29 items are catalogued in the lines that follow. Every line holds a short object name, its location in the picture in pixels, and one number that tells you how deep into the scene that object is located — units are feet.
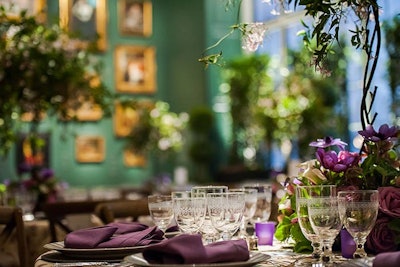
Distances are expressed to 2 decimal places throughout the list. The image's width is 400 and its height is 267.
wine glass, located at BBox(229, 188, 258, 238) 7.52
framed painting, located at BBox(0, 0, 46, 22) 36.65
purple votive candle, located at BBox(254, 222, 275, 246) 7.66
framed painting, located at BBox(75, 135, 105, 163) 38.58
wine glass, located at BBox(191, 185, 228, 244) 6.72
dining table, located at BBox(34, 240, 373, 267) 5.41
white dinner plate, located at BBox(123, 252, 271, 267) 5.28
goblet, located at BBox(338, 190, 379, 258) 5.74
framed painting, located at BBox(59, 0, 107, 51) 38.93
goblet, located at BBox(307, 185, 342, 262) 5.78
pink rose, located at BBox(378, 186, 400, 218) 6.19
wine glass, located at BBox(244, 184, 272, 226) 8.00
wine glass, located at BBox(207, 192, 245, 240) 6.35
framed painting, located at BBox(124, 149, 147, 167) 39.99
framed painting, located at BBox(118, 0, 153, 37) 40.81
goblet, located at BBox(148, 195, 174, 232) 7.13
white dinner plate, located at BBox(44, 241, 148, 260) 6.47
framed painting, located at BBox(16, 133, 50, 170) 35.24
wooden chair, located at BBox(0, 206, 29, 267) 9.51
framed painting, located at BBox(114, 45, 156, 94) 40.45
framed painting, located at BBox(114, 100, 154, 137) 39.60
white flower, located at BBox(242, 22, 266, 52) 7.21
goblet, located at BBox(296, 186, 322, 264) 5.95
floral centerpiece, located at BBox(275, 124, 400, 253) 6.25
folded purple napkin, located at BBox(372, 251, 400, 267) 5.07
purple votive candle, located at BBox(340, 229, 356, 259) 6.31
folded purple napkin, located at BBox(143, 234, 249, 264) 5.35
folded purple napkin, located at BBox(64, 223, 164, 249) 6.64
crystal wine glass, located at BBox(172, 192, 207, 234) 6.43
